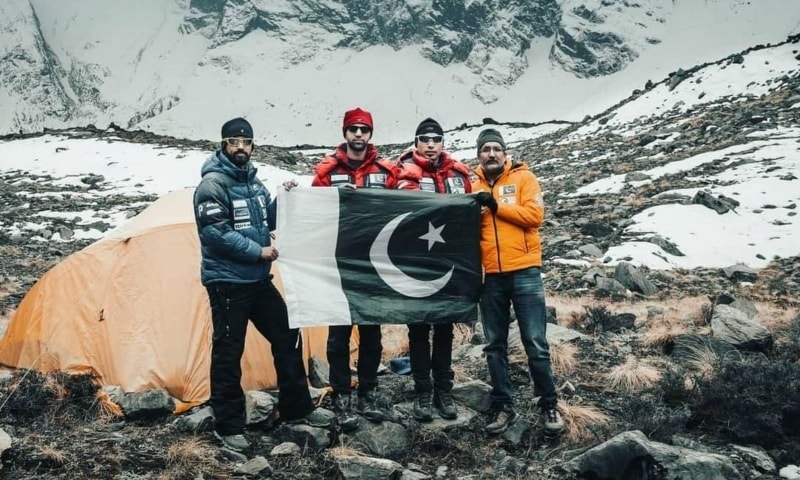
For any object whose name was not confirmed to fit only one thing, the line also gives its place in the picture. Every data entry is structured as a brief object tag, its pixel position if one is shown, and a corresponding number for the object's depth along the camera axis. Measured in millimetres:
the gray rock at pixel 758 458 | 4188
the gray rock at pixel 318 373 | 6016
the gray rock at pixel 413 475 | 4152
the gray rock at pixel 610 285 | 10492
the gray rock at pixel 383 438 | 4660
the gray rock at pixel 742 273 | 11291
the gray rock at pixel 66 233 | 18098
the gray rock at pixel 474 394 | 5391
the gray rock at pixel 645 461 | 3818
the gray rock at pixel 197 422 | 4809
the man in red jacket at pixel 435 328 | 5160
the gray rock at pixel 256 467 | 4199
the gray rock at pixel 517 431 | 4785
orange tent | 5586
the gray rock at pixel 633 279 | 10648
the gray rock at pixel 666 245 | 13273
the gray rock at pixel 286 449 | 4535
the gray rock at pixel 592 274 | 11302
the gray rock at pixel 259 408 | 4934
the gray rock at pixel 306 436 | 4658
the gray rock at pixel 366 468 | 4141
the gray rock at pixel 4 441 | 4062
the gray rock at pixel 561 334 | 7422
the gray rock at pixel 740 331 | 6449
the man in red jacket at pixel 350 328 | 5116
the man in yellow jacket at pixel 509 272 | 4898
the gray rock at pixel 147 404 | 5123
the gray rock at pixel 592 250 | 13568
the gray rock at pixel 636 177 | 20306
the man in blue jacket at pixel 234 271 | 4652
